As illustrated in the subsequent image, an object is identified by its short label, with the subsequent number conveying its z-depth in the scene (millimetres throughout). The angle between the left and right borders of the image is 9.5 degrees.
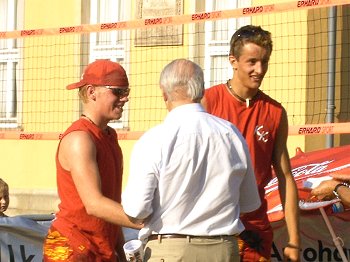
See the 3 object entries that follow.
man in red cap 10194
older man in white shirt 9154
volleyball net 22408
